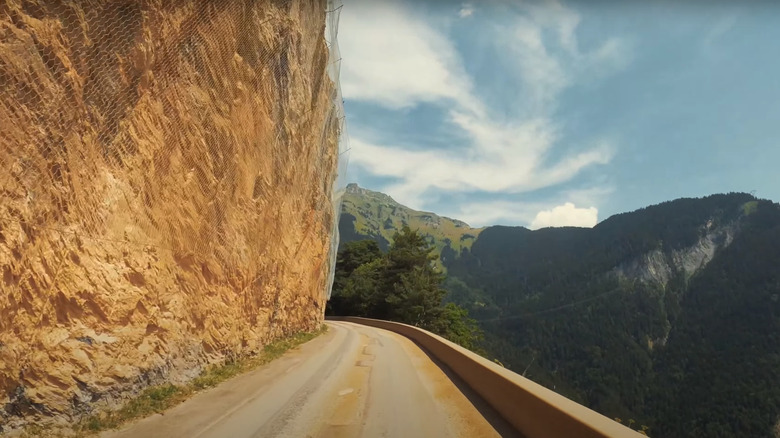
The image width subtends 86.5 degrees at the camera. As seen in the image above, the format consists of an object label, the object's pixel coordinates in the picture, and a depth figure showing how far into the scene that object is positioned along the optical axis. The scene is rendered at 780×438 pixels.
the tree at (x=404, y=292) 47.06
